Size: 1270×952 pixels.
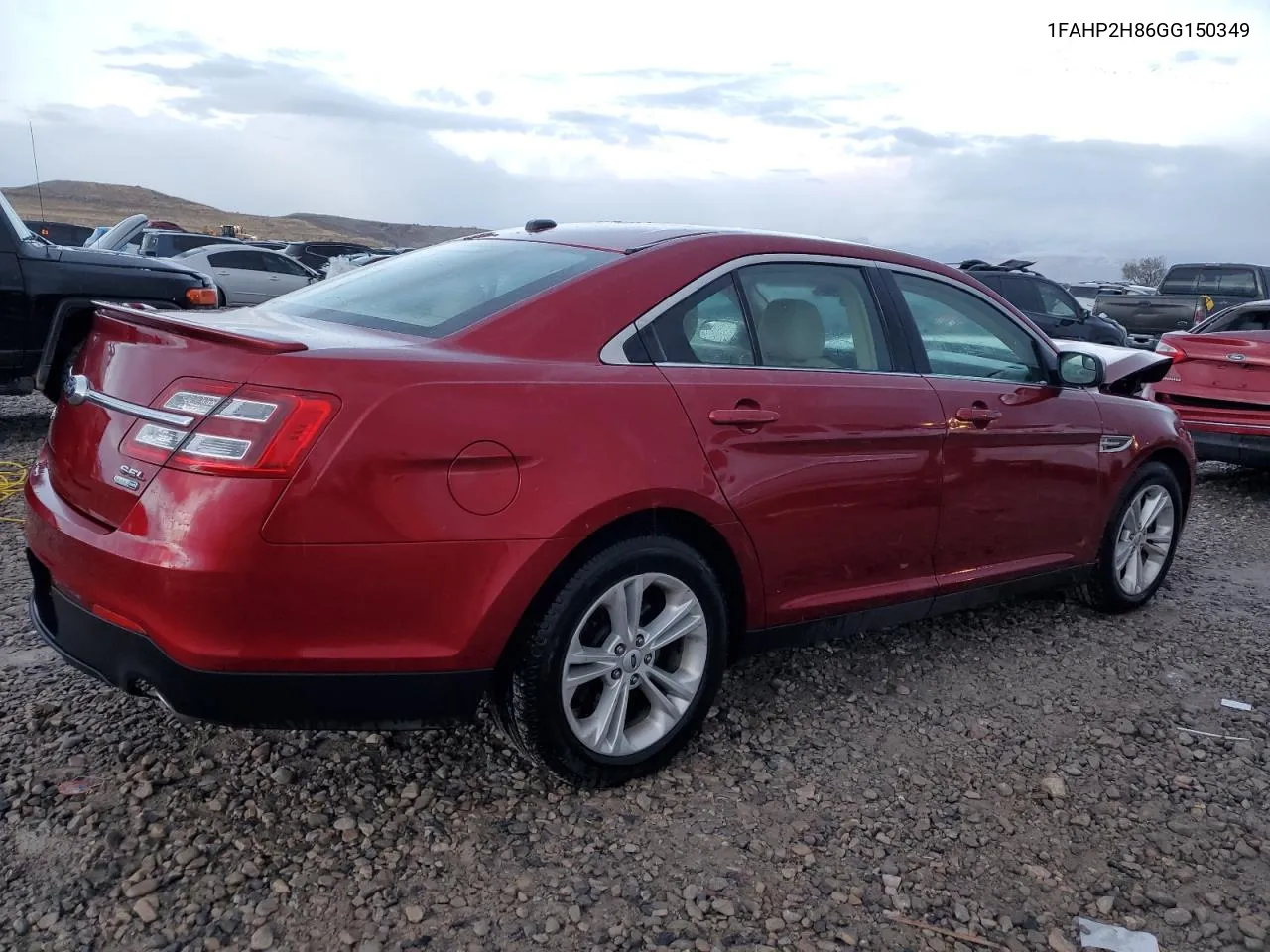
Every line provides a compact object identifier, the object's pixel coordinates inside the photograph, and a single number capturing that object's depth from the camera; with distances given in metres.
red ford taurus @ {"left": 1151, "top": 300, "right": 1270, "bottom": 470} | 7.45
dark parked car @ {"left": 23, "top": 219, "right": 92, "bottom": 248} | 25.17
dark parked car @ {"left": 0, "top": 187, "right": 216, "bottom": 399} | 6.87
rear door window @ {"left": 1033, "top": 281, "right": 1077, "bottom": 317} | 13.71
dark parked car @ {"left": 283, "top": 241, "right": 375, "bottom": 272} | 25.81
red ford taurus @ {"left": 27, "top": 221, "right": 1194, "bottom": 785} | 2.46
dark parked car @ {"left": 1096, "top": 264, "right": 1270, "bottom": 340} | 16.03
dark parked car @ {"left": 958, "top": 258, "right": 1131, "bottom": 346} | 13.48
